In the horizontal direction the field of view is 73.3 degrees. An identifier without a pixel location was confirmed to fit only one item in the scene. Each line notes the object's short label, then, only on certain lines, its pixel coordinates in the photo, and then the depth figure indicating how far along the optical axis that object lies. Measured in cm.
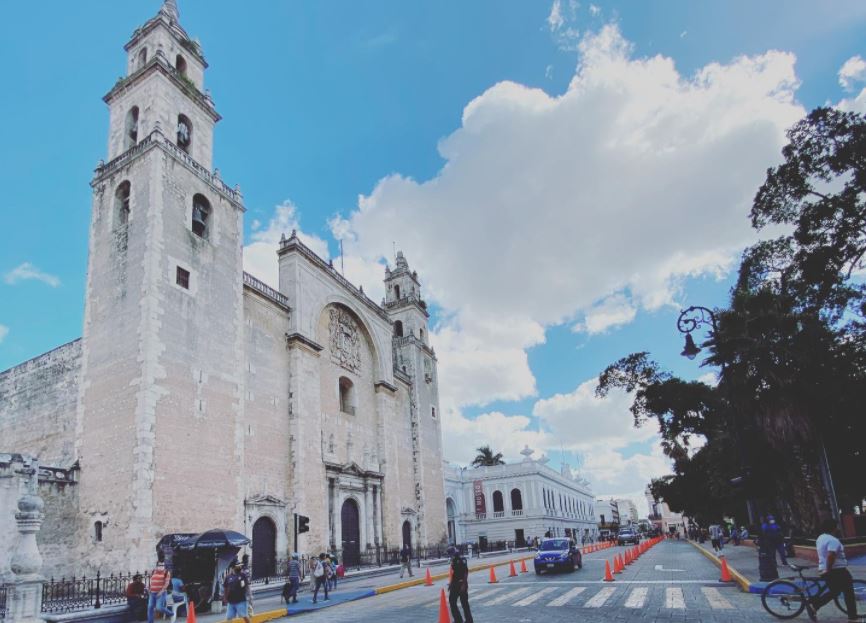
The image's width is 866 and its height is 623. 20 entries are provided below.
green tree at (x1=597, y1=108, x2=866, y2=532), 1488
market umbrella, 1577
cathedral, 1997
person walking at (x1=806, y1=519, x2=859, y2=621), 833
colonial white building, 5841
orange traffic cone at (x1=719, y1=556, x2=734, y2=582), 1569
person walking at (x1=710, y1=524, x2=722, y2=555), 2786
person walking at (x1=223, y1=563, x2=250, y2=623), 1144
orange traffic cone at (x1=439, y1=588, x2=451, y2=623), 971
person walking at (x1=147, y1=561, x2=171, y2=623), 1338
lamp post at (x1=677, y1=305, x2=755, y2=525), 1520
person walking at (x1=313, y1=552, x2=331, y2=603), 1689
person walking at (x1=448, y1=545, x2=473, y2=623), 990
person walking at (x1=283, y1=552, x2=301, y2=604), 1645
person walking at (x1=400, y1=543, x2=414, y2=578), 2442
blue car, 2158
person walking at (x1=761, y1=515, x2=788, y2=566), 1696
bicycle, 902
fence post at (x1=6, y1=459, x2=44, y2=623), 1073
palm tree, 7612
